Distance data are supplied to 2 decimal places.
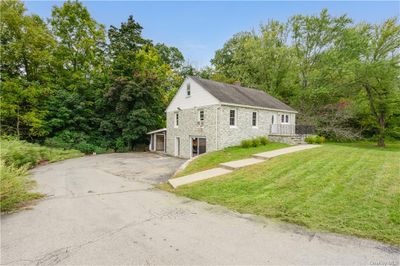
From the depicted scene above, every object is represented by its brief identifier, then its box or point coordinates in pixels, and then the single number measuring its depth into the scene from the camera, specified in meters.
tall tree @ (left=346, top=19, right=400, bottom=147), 18.62
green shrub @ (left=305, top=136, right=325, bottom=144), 17.11
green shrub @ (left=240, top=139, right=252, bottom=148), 14.81
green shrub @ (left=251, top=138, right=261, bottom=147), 15.11
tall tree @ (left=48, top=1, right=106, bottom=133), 21.44
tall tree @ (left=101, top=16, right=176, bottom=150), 21.28
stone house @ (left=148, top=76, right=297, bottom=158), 14.74
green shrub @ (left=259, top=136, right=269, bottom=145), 15.91
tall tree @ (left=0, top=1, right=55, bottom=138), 18.95
